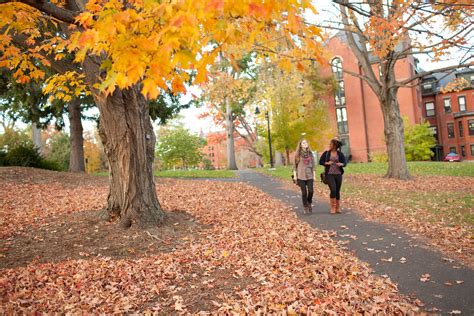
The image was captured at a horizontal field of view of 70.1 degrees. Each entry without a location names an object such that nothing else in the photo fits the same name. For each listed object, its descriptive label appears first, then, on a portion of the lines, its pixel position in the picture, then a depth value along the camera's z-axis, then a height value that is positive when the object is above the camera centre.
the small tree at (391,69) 11.45 +3.39
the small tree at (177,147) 41.00 +2.93
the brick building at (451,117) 43.09 +4.27
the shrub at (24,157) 17.20 +1.37
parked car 39.47 -0.96
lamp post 25.39 +3.51
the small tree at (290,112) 24.59 +3.76
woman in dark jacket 8.18 -0.17
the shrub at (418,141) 33.72 +1.13
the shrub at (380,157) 34.03 -0.21
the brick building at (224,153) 45.44 +3.65
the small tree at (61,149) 37.25 +3.61
